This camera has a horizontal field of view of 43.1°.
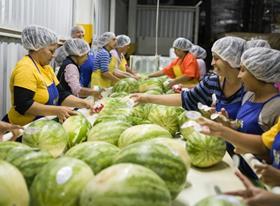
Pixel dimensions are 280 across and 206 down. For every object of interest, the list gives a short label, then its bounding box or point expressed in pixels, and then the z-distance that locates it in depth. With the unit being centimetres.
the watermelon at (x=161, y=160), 111
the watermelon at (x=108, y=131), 166
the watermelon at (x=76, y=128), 180
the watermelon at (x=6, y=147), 122
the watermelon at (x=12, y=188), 90
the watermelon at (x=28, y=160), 113
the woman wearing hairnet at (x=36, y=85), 255
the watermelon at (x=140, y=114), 212
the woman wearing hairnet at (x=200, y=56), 670
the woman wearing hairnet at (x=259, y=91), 200
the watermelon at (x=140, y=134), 157
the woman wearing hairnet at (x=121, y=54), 592
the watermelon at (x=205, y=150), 164
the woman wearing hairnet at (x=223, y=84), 250
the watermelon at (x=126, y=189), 90
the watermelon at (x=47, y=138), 159
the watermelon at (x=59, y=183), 97
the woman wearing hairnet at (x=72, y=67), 387
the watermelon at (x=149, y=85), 402
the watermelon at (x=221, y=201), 91
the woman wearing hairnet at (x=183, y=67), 572
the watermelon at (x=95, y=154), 119
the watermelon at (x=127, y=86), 409
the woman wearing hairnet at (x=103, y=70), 523
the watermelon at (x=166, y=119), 221
